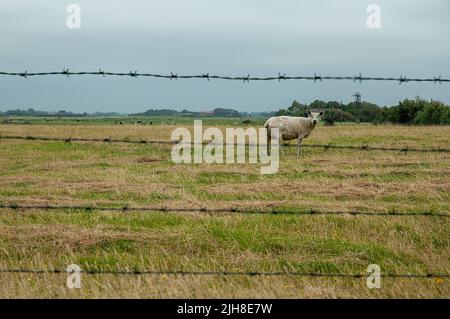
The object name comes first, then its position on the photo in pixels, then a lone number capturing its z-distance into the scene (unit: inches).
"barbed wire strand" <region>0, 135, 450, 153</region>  393.9
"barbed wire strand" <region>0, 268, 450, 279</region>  390.5
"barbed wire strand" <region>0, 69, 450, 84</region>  404.5
